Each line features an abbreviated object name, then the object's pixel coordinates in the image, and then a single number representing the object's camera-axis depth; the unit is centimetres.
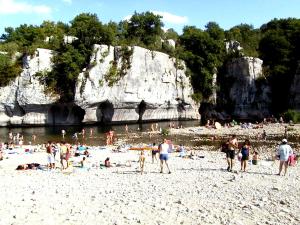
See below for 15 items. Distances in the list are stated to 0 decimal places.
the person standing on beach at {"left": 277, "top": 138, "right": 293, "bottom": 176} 1961
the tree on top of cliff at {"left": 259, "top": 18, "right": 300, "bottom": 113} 7112
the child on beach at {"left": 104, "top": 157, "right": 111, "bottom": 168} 2470
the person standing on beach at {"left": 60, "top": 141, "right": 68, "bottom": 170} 2322
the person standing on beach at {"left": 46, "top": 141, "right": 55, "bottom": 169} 2414
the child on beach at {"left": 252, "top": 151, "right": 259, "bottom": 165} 2456
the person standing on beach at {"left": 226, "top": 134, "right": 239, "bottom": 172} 2116
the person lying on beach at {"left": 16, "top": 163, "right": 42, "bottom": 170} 2392
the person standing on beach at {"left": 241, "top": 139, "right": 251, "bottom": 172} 2128
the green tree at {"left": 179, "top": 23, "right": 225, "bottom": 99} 7219
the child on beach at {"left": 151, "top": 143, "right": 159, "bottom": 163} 2606
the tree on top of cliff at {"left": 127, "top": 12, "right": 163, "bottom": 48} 7438
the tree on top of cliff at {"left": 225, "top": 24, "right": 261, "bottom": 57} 7525
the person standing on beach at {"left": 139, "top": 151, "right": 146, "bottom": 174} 2134
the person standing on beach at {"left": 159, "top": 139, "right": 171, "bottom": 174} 2061
